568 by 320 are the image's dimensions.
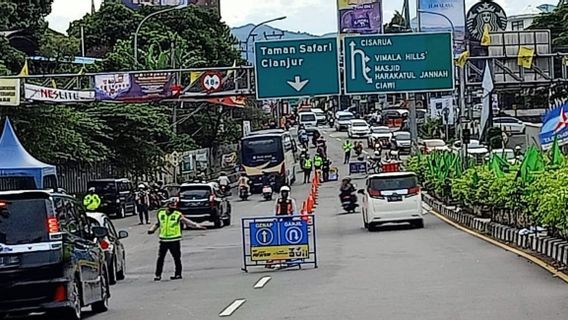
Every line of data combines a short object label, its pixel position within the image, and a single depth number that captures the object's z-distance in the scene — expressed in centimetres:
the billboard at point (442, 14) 7831
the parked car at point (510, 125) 6969
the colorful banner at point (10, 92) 3375
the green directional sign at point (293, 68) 3506
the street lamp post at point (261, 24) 5806
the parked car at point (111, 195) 4688
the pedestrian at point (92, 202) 3800
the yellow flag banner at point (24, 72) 3734
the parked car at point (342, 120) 10600
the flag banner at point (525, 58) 3462
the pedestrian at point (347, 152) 7622
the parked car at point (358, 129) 9469
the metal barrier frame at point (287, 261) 2262
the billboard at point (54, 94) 3439
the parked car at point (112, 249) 2177
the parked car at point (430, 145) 6644
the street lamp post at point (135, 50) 5306
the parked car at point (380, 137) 8194
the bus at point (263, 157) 6150
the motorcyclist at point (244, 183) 5781
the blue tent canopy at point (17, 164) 3453
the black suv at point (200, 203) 3962
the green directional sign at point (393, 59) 3556
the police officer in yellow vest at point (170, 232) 2169
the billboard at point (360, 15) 9625
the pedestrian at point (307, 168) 6694
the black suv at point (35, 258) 1407
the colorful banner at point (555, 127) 2743
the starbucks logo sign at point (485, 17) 5866
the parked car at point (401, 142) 7819
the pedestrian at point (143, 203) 4234
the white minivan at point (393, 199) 3241
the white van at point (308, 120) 11183
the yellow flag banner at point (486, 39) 3897
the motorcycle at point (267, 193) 5697
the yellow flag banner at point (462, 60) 3481
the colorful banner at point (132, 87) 3612
